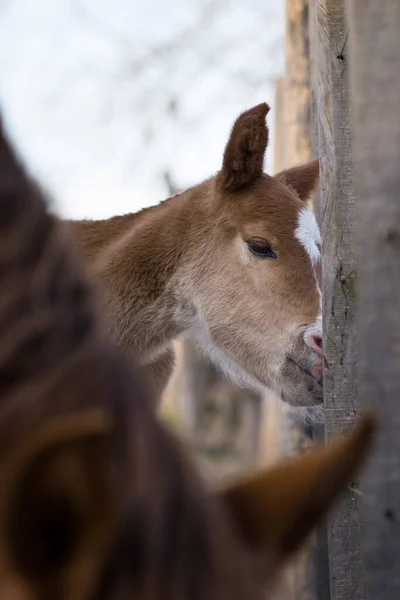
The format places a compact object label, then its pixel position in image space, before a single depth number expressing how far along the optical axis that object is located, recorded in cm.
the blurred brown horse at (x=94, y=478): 109
